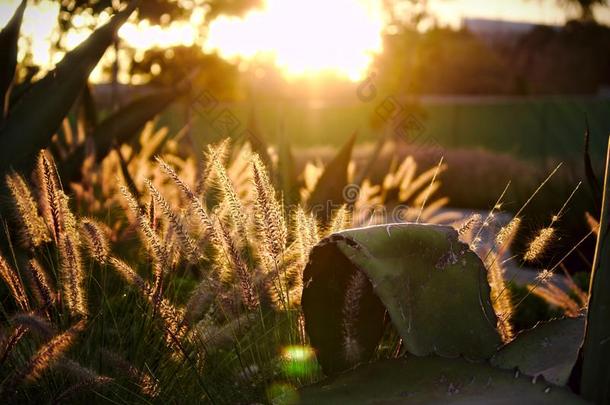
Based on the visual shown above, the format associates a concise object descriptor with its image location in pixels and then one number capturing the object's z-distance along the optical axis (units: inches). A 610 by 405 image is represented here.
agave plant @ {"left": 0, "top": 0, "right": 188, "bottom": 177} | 100.3
